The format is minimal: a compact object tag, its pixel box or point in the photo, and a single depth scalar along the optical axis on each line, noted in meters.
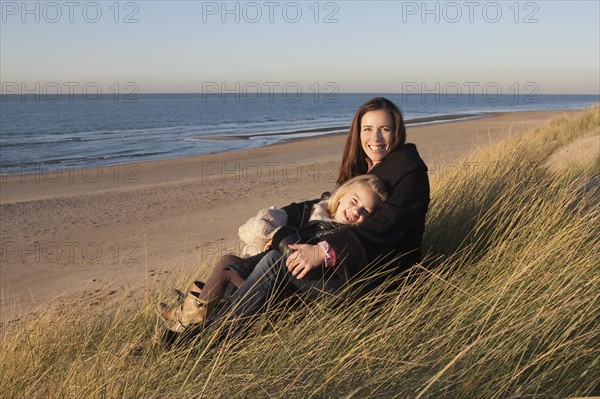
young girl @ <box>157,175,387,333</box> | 3.45
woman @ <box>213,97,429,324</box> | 3.34
